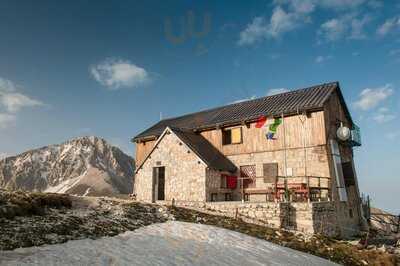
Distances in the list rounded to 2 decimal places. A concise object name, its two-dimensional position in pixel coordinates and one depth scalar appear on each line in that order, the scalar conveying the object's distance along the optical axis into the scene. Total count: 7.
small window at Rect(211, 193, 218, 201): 23.62
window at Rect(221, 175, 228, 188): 24.86
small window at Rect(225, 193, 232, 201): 25.22
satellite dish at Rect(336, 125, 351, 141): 23.63
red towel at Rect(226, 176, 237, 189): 25.30
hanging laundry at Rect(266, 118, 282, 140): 24.97
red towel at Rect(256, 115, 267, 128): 25.64
